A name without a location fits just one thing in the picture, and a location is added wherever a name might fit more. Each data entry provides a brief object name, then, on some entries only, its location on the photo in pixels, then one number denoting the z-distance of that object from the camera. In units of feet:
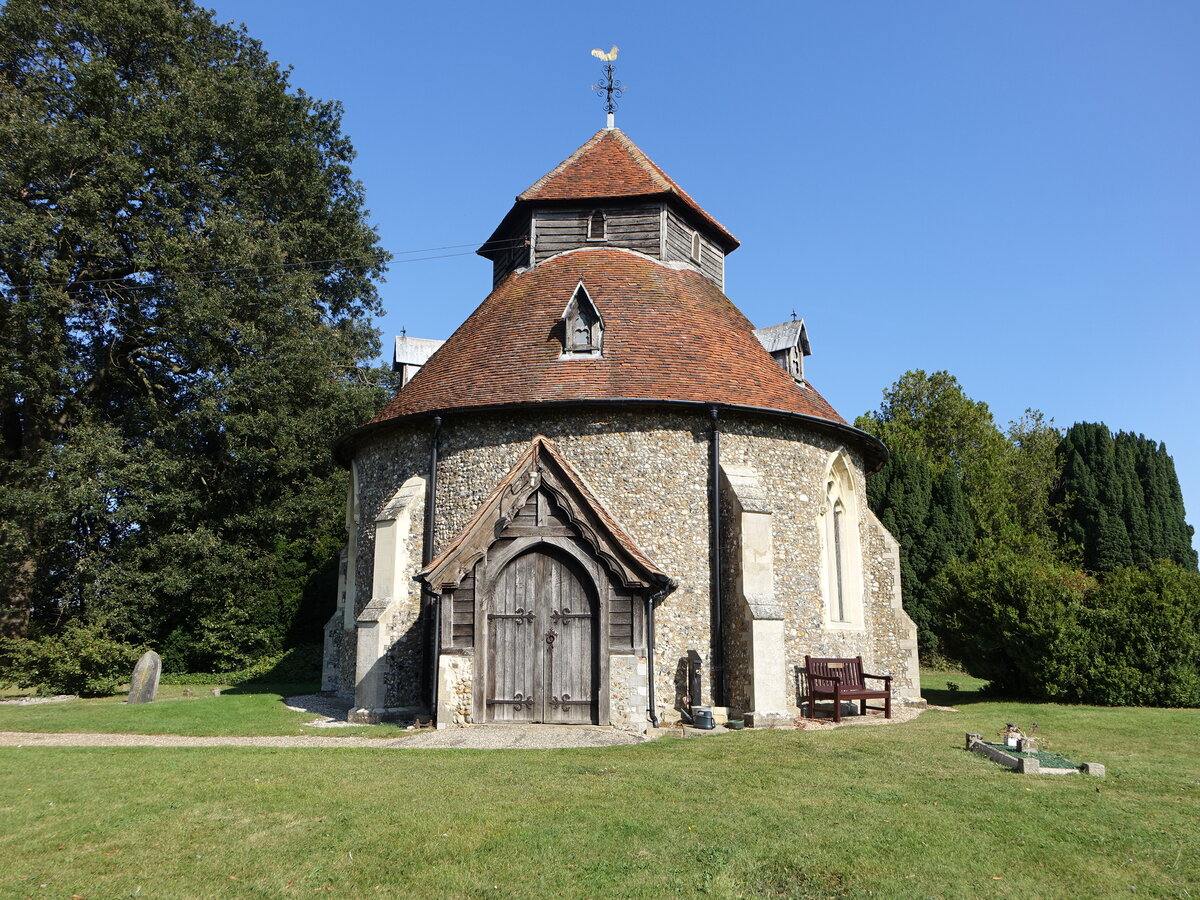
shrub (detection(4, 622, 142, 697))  65.87
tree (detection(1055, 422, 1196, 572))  118.21
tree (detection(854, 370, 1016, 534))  125.19
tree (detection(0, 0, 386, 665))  76.33
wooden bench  46.24
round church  43.47
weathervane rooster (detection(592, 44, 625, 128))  74.38
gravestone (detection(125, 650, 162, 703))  59.98
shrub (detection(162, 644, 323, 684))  76.59
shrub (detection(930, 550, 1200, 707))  50.42
